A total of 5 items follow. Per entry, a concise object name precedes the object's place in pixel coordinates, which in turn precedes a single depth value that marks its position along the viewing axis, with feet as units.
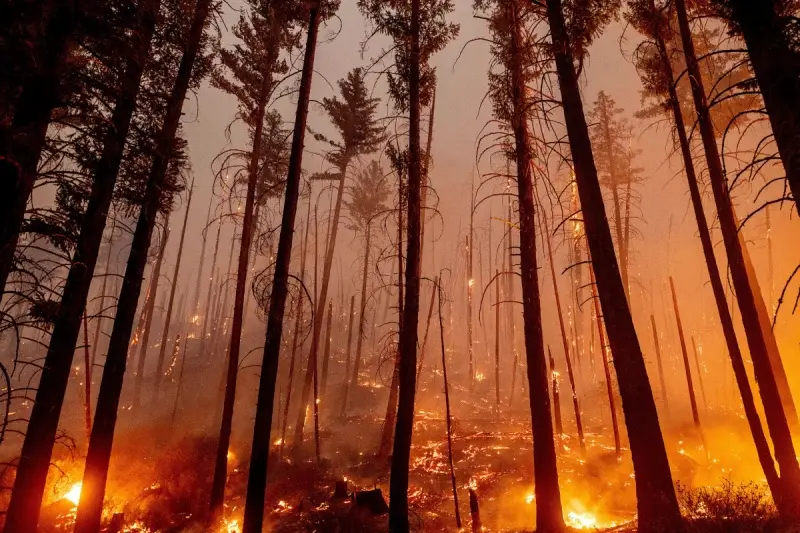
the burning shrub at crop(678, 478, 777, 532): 18.29
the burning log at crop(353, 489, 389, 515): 34.27
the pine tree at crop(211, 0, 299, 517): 42.39
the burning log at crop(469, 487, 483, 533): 34.52
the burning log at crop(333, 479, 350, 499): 39.40
